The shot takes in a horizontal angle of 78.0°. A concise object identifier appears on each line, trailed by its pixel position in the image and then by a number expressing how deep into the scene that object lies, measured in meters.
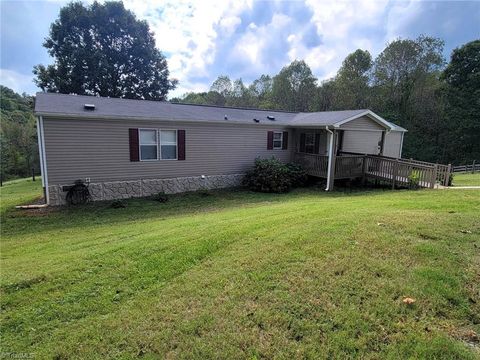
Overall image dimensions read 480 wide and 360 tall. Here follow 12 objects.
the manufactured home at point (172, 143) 10.16
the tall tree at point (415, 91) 27.91
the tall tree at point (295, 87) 36.12
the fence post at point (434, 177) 11.07
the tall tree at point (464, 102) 24.70
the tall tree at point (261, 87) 43.89
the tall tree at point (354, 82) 31.33
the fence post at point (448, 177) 11.11
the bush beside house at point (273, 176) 13.25
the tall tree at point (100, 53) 25.97
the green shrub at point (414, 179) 11.62
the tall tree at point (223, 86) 45.19
